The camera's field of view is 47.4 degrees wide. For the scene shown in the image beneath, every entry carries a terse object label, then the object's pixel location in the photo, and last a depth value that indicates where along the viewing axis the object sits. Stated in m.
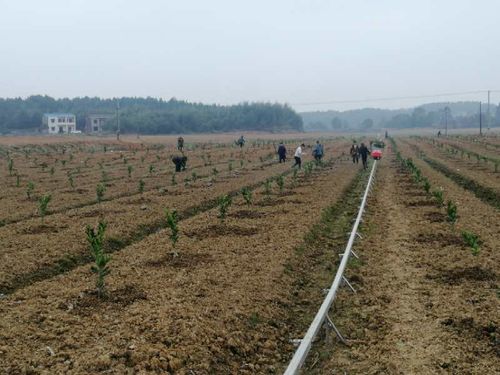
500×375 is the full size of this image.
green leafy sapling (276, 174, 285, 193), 21.34
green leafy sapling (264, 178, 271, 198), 20.57
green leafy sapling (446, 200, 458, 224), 13.05
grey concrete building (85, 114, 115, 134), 153.25
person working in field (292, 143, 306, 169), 32.31
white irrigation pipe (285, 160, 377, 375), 5.42
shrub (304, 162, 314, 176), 29.71
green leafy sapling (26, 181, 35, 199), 20.17
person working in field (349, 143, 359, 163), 36.72
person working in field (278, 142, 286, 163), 38.58
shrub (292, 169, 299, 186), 25.55
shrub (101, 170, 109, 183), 27.82
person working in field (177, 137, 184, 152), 34.89
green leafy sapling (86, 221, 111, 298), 8.39
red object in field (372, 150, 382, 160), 37.25
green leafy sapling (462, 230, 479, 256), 10.18
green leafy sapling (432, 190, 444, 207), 16.42
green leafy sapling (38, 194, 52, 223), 15.43
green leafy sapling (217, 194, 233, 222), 14.76
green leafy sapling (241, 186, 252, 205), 17.50
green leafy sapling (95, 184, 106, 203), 18.40
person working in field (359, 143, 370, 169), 32.94
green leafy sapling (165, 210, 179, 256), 11.21
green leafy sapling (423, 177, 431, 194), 19.22
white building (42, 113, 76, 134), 140.12
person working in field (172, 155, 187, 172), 31.33
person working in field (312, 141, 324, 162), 34.44
